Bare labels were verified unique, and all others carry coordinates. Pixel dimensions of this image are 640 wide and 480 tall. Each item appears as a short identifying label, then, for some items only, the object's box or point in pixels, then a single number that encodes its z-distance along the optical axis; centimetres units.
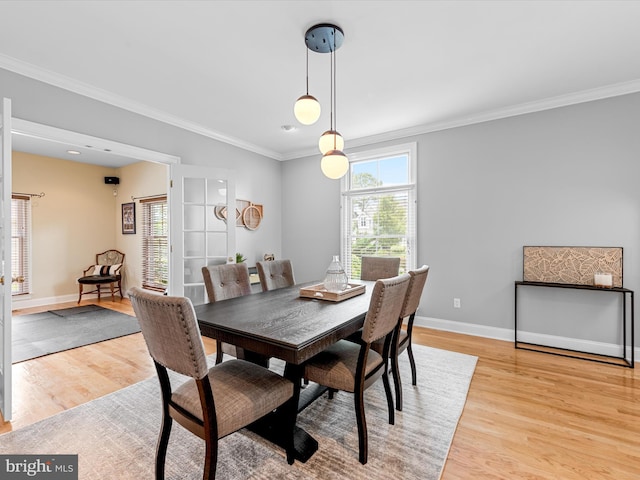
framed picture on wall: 621
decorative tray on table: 226
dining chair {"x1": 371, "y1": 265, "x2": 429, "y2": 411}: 209
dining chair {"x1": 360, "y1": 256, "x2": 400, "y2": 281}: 331
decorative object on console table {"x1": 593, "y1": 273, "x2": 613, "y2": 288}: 295
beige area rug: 162
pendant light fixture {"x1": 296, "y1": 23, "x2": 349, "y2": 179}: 212
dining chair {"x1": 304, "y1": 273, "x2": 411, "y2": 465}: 163
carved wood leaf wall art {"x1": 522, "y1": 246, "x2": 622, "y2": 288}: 304
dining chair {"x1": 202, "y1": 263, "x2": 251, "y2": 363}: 243
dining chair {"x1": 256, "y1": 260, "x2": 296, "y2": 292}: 295
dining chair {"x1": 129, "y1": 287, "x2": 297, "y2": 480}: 125
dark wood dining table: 147
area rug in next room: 344
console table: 293
